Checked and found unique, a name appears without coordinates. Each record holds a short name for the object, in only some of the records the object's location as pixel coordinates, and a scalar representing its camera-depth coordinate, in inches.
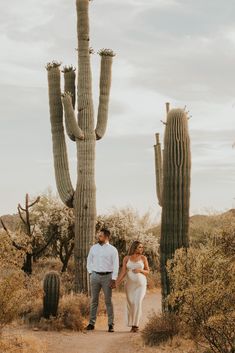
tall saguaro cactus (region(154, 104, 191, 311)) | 476.4
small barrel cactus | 475.8
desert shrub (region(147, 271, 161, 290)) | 776.3
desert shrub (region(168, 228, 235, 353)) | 315.3
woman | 442.0
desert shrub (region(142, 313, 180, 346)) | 396.2
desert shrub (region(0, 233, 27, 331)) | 356.2
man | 443.8
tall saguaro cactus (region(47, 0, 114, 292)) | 600.1
